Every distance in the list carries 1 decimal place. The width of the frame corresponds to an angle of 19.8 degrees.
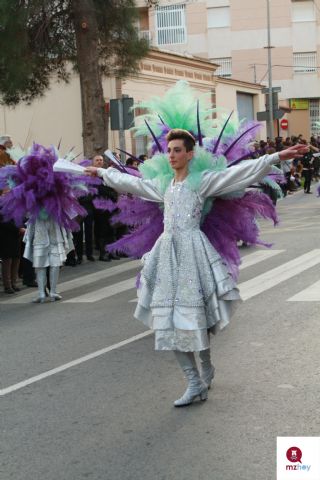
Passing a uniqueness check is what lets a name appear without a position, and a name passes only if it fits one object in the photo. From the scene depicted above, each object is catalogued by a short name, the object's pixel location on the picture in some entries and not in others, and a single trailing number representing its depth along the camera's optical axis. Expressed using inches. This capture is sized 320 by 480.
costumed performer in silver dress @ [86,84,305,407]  246.5
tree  711.1
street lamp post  1344.0
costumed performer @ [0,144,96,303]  462.6
